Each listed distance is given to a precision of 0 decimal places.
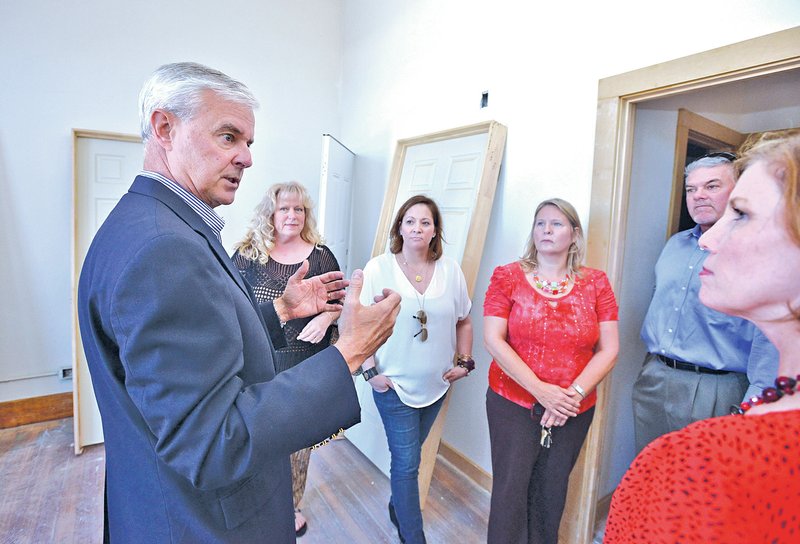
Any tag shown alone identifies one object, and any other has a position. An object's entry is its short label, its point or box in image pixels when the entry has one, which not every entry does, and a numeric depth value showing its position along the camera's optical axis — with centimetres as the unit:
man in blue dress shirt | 164
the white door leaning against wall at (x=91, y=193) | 283
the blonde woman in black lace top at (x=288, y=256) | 211
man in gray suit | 65
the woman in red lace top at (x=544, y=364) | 165
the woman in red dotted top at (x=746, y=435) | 48
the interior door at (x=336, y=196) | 296
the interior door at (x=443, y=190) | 223
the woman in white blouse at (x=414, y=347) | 191
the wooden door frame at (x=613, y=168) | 152
